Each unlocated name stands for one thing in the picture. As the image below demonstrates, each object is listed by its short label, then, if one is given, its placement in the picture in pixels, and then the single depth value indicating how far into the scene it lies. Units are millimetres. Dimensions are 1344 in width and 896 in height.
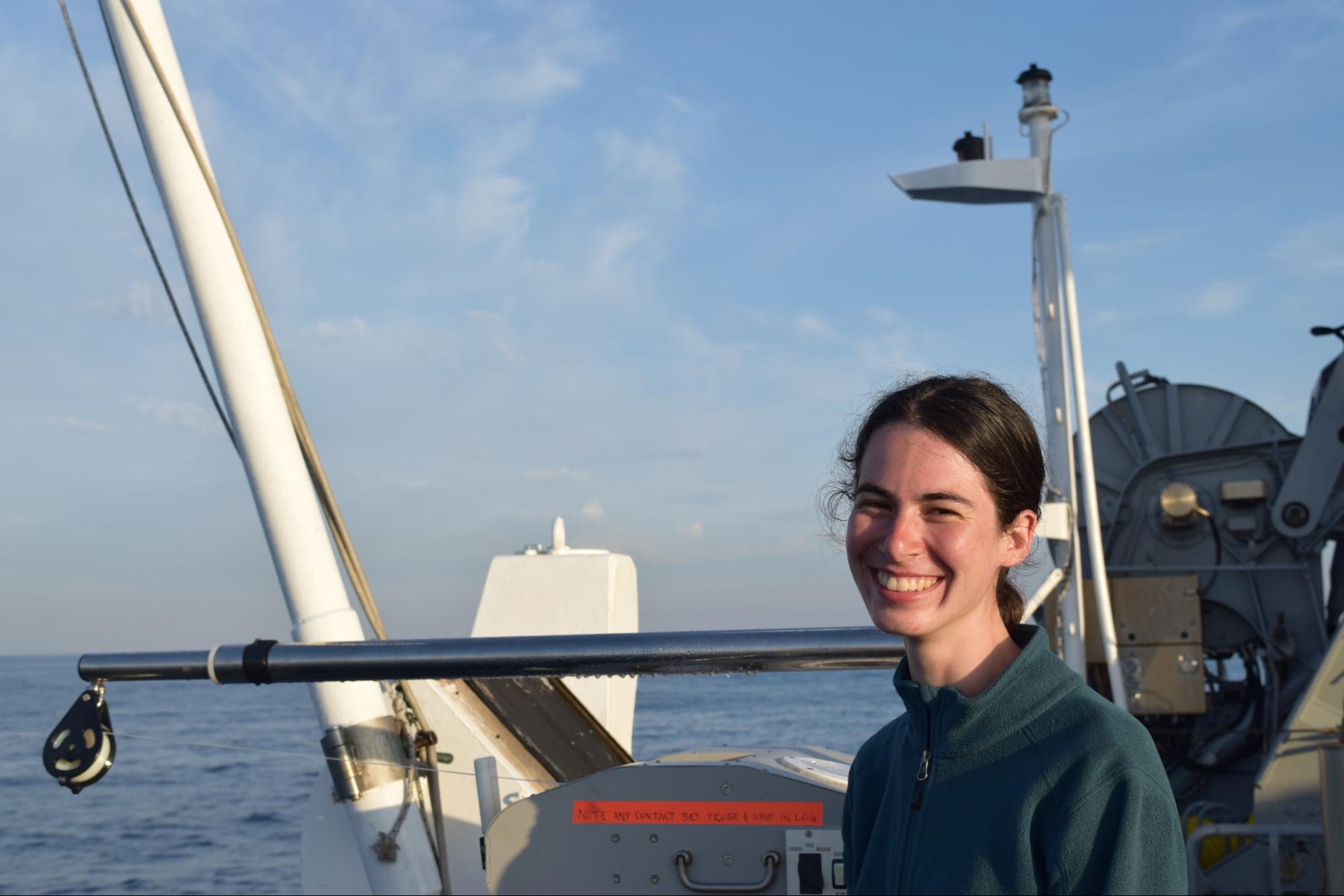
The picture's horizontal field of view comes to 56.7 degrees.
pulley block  2572
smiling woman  1128
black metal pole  2217
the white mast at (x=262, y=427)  3504
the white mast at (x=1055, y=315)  8445
